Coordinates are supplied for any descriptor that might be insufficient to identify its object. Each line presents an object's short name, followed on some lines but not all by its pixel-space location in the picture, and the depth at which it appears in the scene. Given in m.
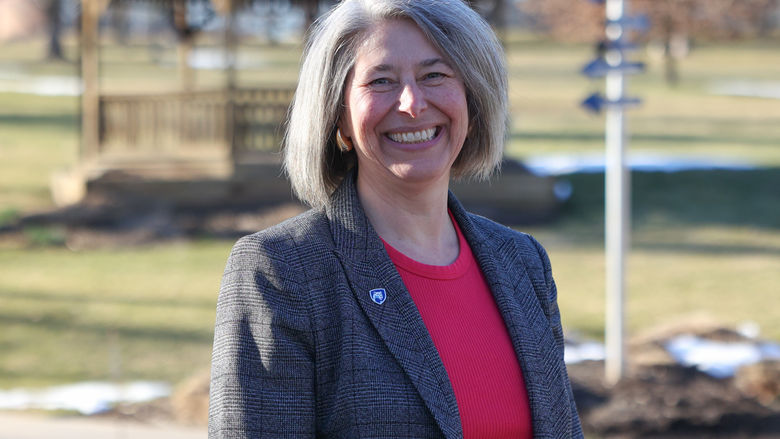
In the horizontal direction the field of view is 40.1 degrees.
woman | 1.98
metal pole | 6.94
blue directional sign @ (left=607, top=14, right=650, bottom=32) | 7.04
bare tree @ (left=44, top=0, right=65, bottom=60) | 49.22
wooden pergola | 15.66
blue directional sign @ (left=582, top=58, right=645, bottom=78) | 7.08
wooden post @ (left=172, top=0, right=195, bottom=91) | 19.36
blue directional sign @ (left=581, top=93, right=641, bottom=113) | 7.07
